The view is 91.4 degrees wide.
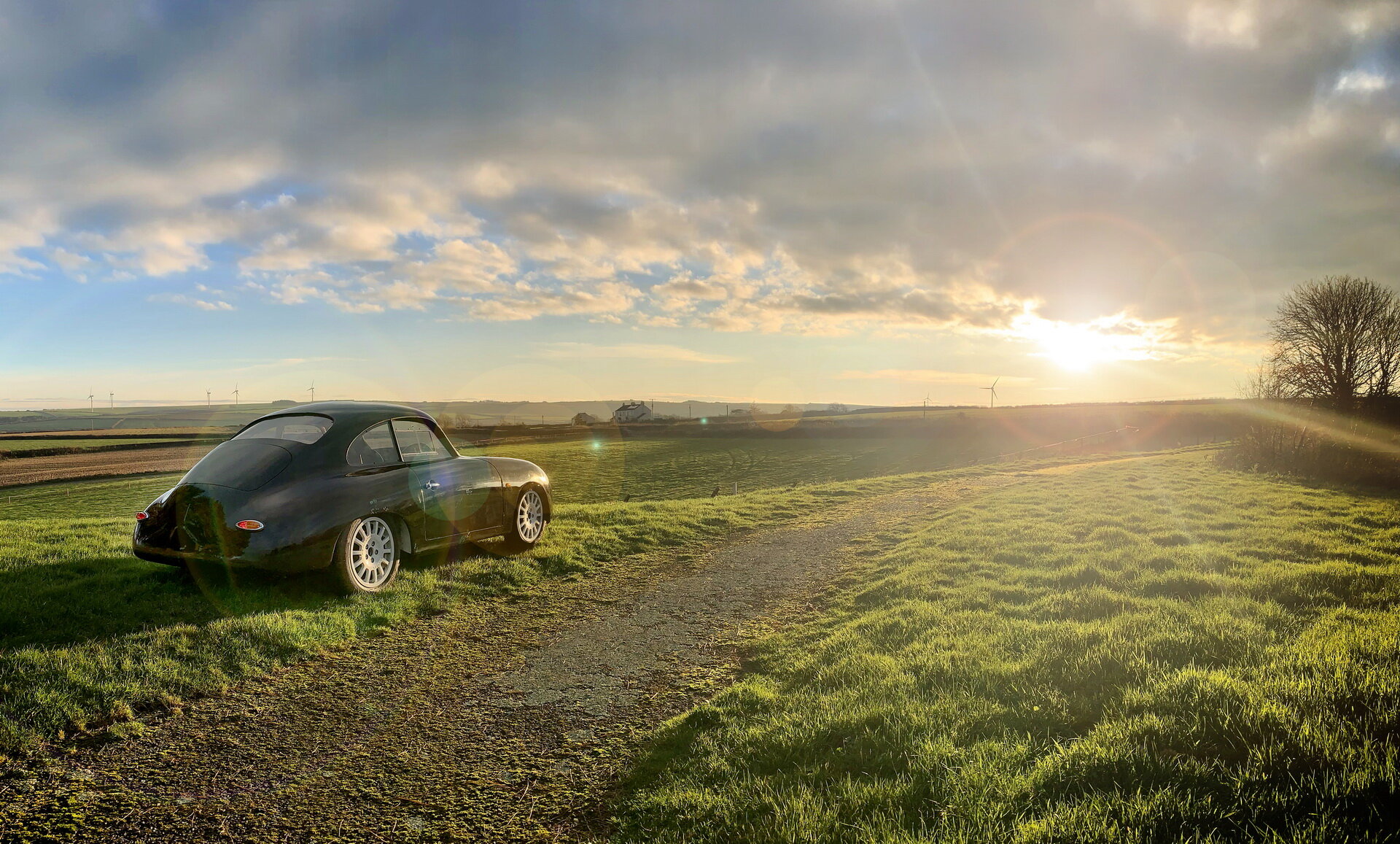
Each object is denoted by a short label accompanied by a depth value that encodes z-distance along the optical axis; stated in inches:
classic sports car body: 261.0
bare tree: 1574.8
